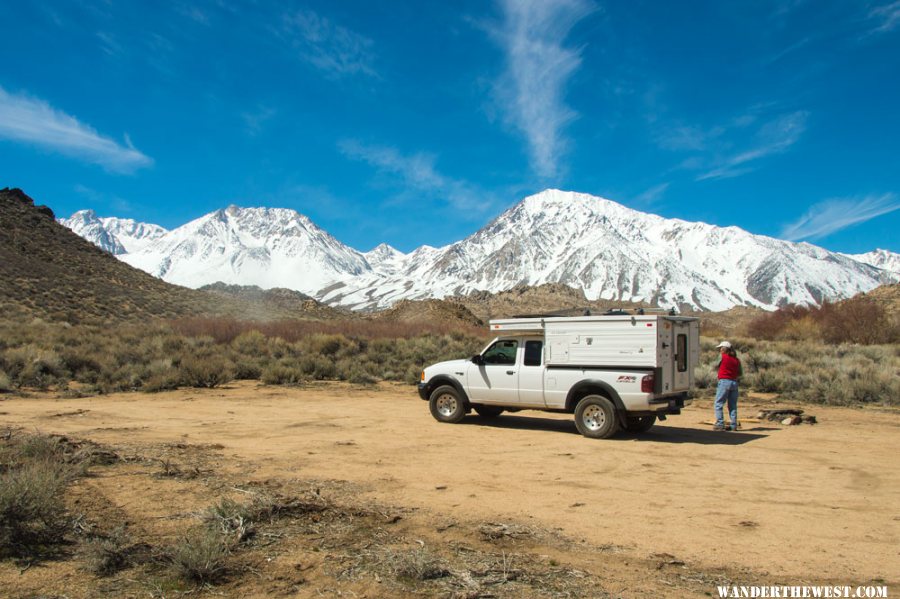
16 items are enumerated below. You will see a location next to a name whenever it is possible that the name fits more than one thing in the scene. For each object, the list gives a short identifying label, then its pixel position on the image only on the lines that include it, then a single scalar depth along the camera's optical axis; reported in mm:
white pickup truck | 11422
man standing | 13297
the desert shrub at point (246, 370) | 22891
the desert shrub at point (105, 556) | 4906
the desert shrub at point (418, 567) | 4984
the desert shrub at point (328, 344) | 28219
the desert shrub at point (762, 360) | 23422
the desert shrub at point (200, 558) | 4801
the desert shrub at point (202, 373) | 20344
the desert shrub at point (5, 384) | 17188
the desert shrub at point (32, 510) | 5355
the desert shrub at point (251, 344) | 26609
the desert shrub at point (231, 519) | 5730
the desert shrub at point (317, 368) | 23891
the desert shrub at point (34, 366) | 18688
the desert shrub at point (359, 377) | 22656
